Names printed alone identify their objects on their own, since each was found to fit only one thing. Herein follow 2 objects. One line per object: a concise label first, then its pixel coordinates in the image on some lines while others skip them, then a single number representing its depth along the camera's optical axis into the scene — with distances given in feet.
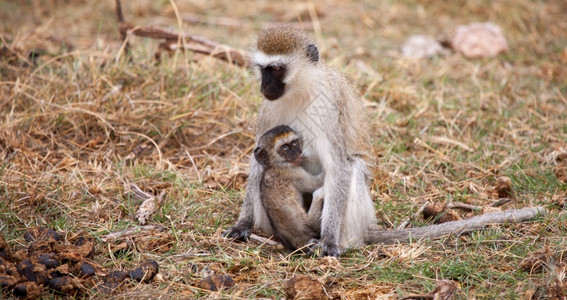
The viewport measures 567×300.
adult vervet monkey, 28.25
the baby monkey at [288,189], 28.04
